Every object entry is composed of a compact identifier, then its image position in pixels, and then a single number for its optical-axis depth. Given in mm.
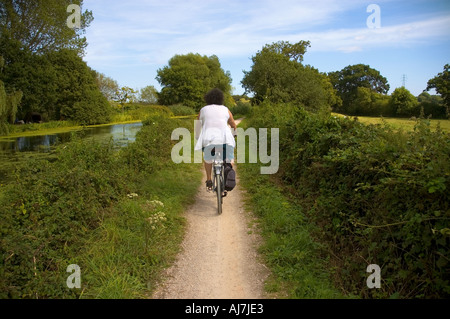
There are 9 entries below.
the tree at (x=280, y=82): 27223
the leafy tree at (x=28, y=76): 29172
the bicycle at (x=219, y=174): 5745
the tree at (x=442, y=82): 14148
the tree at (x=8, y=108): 22484
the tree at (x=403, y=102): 26356
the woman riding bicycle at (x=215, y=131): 5703
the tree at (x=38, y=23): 31141
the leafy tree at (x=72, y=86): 35647
